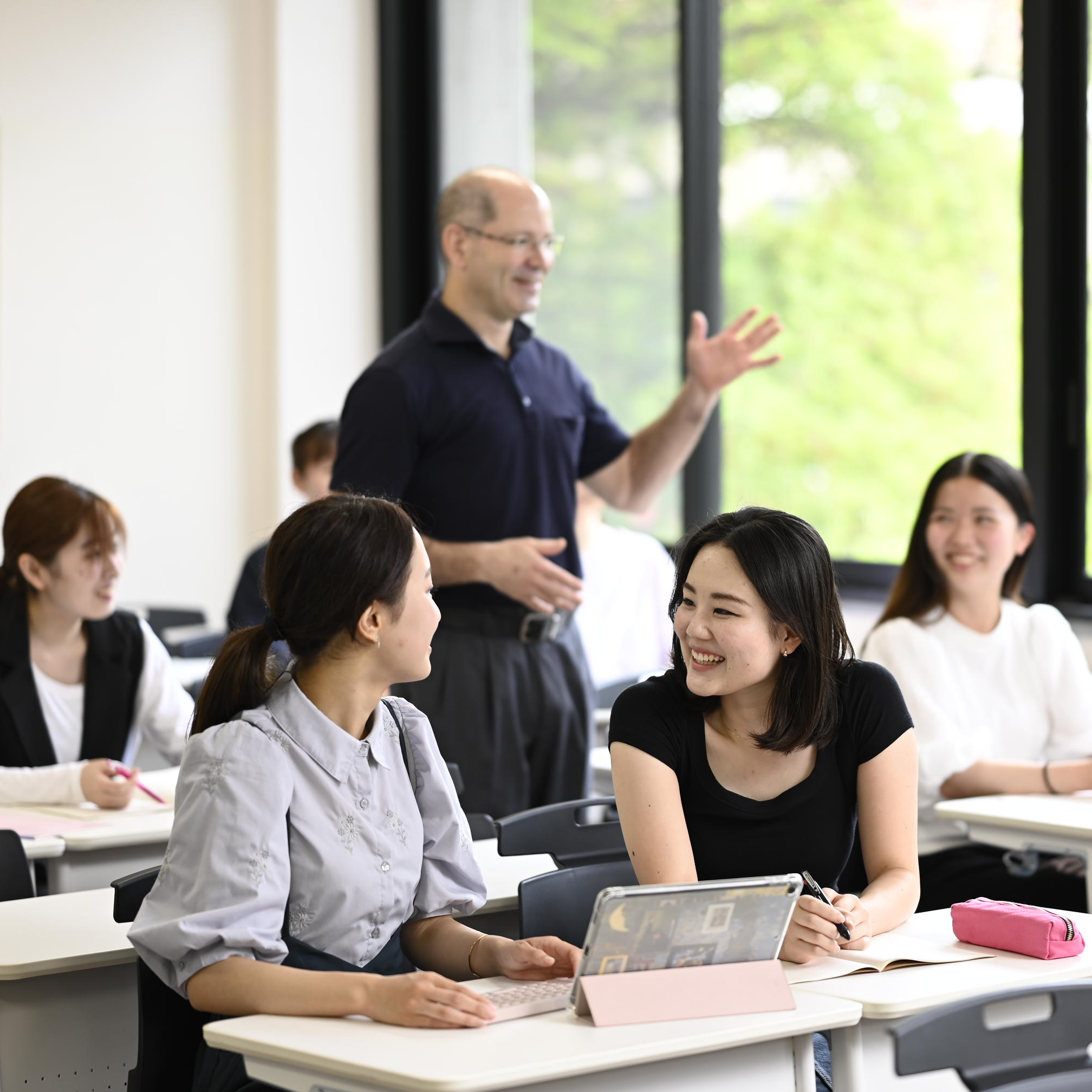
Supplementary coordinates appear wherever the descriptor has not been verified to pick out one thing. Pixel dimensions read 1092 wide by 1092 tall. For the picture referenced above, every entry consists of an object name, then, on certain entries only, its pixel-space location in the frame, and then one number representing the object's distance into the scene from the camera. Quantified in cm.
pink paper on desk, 552
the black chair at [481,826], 559
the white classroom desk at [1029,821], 547
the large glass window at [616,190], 1078
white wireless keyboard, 343
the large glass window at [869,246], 916
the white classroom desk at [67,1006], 402
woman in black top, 444
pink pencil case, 386
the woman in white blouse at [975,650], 642
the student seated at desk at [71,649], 655
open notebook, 379
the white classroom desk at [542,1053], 304
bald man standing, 643
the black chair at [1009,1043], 303
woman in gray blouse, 355
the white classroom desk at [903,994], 351
